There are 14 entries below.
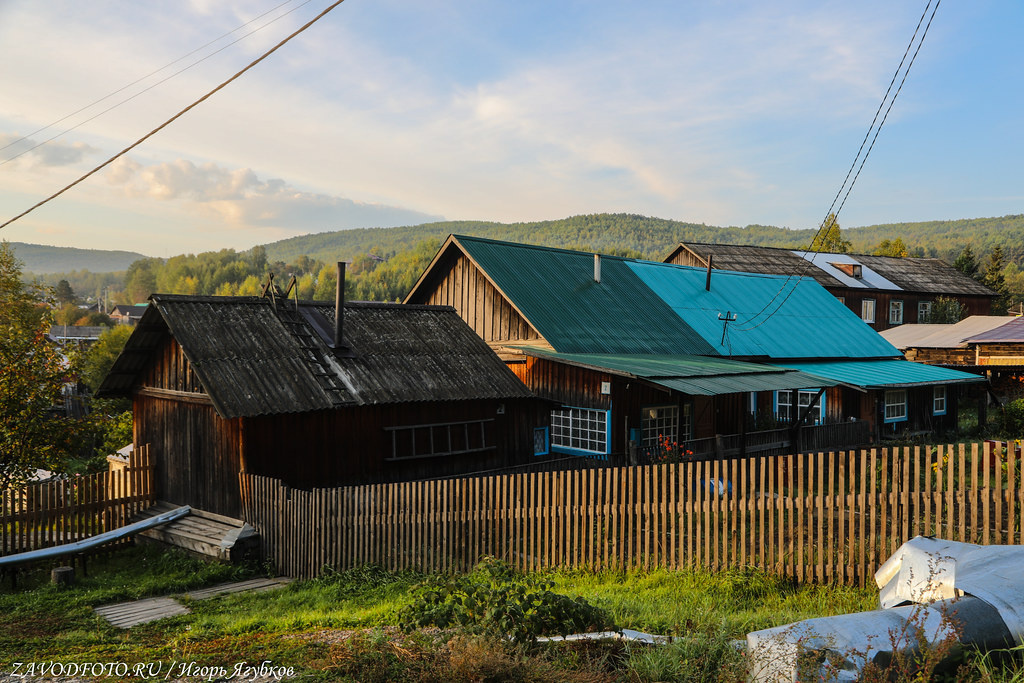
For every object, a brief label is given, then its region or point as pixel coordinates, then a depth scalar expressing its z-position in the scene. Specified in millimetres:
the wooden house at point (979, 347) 36031
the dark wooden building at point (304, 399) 14656
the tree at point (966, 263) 78625
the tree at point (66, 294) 162875
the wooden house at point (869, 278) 56719
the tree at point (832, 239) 83250
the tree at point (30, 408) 15562
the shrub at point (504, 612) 6180
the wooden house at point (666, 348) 21359
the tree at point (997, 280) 78506
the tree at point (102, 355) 58525
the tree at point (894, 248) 93938
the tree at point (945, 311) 60000
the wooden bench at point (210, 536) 13227
